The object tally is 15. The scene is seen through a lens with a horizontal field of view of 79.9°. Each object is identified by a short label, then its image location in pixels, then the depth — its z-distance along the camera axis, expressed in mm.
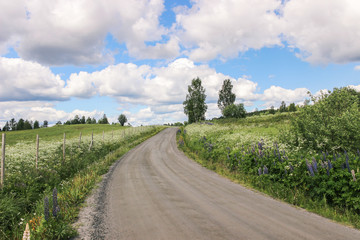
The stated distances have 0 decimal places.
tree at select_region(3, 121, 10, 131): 157325
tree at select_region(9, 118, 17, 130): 160825
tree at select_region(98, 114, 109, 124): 172250
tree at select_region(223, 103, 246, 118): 63375
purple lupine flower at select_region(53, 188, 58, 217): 5945
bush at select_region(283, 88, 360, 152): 9000
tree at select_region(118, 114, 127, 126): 144250
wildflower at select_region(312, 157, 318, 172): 7563
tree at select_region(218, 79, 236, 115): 70000
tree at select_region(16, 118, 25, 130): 130562
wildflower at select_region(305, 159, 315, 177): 7561
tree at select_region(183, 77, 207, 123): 61000
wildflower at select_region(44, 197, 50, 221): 5312
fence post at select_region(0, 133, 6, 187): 9742
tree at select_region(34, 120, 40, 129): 158200
